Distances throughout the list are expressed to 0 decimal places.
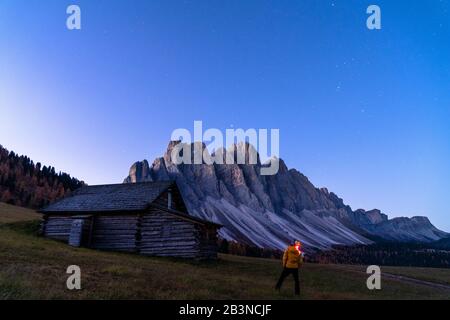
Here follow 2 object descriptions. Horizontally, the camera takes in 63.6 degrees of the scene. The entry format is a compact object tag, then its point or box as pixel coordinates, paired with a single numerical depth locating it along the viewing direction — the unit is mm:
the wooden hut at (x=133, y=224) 28906
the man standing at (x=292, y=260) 14008
